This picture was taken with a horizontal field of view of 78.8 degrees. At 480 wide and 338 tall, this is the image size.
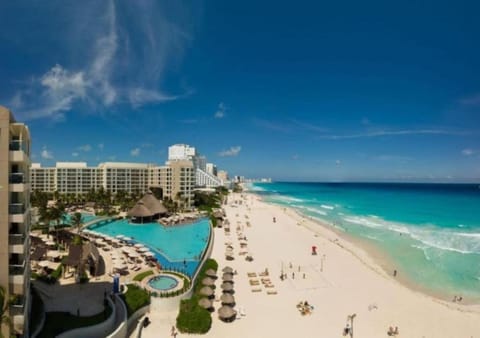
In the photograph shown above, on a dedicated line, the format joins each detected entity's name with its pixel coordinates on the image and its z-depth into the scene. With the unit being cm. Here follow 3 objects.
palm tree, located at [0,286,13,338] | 1228
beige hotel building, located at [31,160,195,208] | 9000
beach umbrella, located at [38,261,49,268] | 2577
